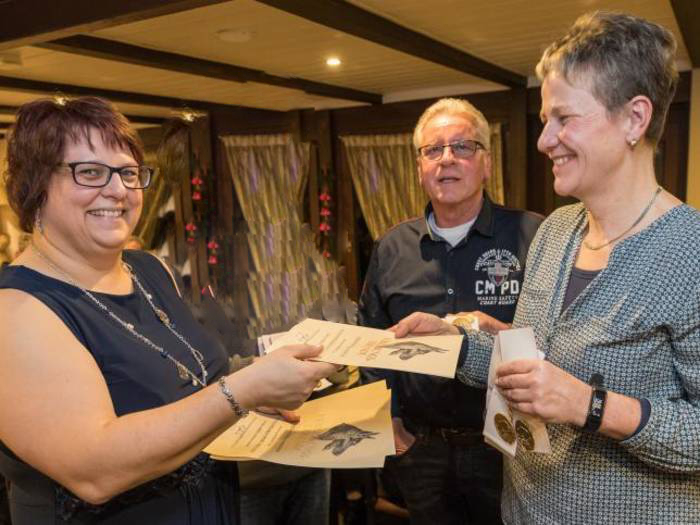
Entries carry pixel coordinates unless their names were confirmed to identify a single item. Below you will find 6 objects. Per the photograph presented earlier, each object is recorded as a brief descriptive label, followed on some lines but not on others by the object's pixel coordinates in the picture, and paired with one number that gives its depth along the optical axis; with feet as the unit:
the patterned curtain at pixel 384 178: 17.83
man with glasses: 6.02
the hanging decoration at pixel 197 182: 20.97
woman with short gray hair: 3.30
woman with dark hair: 3.19
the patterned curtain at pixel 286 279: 8.25
